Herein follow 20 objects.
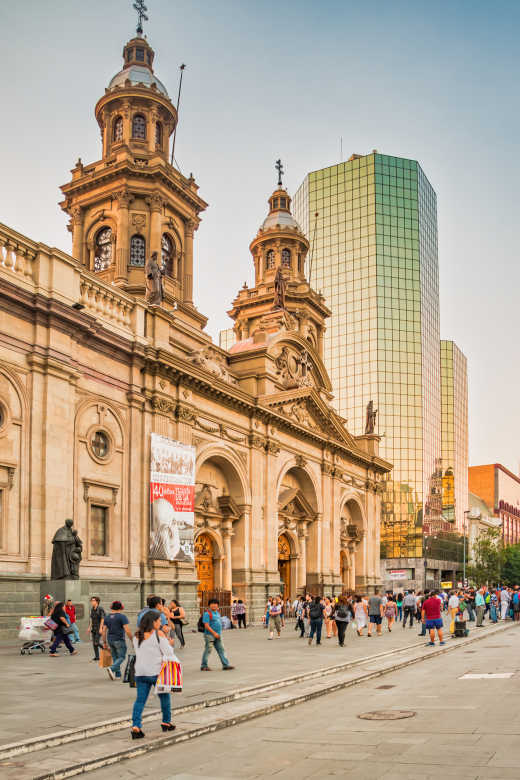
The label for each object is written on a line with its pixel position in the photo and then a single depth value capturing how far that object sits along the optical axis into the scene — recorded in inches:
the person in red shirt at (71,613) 948.6
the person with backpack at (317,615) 1051.3
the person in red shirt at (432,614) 1040.2
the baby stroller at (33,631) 888.2
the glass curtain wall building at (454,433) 4950.8
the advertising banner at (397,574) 2455.8
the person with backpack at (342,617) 1005.8
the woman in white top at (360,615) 1231.5
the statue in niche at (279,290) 2064.5
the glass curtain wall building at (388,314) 4232.3
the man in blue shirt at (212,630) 694.5
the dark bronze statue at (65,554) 1005.2
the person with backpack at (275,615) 1202.0
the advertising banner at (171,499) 1301.7
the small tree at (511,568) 4384.8
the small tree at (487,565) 4057.6
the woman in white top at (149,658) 412.8
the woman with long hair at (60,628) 837.8
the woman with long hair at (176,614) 891.4
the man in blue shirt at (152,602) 489.7
